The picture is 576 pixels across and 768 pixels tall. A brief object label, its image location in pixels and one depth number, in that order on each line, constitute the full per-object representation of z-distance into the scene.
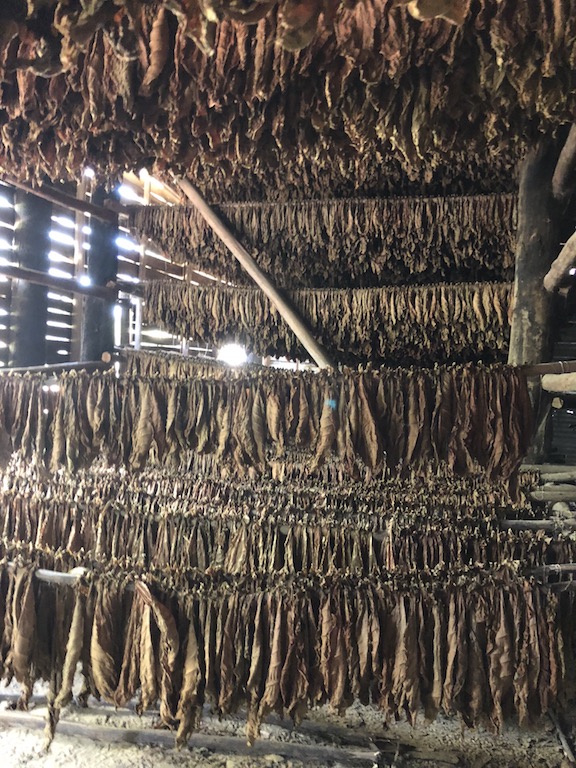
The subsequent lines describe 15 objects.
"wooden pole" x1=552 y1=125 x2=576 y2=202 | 2.69
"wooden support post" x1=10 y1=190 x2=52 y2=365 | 3.47
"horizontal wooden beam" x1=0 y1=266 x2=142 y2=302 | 2.95
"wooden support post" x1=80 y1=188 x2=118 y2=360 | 3.64
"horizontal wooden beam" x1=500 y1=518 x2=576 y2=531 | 3.30
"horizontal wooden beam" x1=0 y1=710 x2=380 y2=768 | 3.37
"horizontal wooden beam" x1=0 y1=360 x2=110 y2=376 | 2.60
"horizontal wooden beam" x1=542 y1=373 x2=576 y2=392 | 2.37
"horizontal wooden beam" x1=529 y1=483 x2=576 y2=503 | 3.52
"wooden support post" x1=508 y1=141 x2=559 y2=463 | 3.16
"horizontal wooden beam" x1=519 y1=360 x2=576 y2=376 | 2.15
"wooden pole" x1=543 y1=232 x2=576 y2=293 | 2.62
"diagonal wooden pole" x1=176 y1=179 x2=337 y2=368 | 3.77
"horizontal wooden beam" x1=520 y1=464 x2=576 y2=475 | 3.50
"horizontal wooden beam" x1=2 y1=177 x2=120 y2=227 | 2.97
